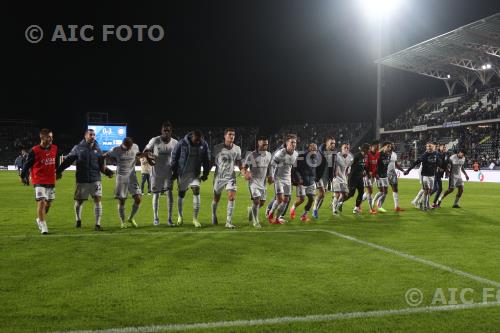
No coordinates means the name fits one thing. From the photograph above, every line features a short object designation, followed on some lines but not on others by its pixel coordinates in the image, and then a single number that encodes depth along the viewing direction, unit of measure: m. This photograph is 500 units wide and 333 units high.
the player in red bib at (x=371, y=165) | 14.08
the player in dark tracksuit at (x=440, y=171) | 15.16
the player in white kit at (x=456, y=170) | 15.87
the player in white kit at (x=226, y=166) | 10.35
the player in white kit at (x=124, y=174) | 10.11
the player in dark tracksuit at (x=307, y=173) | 11.20
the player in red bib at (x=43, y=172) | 8.84
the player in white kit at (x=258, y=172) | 10.38
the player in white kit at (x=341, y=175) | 13.04
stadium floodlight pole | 36.22
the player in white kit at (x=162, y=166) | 10.44
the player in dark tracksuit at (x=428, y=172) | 14.35
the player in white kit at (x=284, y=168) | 10.66
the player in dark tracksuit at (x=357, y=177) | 13.38
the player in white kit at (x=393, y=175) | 14.52
